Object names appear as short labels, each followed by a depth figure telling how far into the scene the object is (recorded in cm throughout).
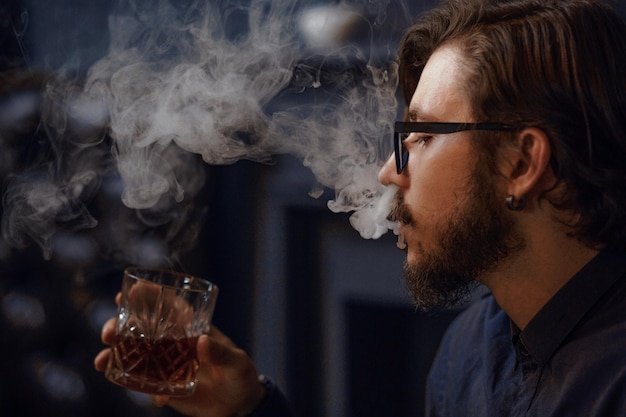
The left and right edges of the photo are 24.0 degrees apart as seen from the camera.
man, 122
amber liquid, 126
